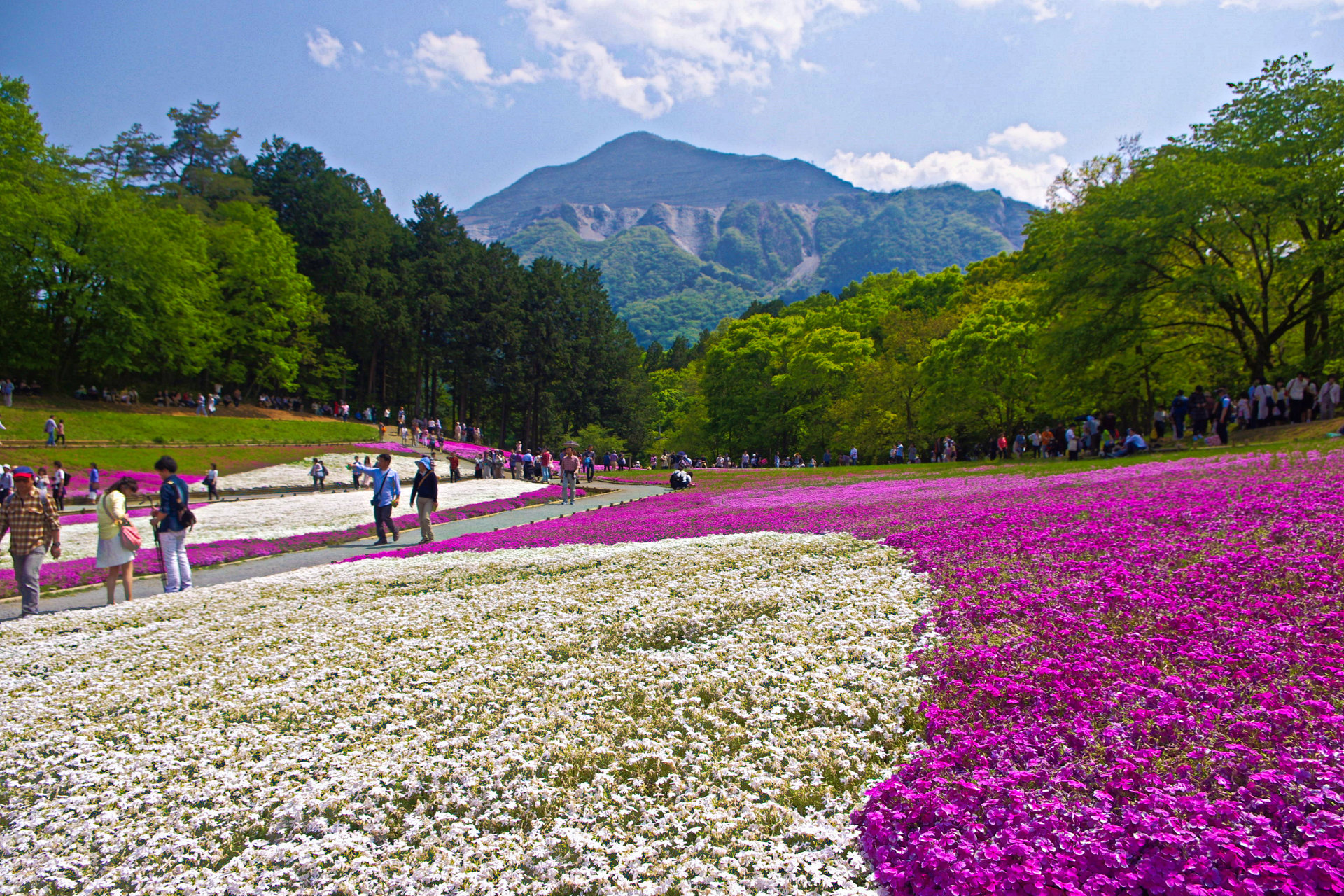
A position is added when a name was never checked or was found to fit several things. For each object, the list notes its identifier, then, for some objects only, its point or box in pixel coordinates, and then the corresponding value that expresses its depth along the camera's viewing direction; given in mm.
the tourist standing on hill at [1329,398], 23516
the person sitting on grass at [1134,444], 25750
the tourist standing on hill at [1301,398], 25312
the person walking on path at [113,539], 12422
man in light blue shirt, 19625
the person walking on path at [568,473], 28906
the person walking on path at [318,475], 37906
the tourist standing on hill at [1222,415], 24312
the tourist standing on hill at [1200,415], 27234
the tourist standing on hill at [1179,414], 27562
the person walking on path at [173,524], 12719
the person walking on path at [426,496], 18922
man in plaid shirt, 12023
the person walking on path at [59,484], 27031
